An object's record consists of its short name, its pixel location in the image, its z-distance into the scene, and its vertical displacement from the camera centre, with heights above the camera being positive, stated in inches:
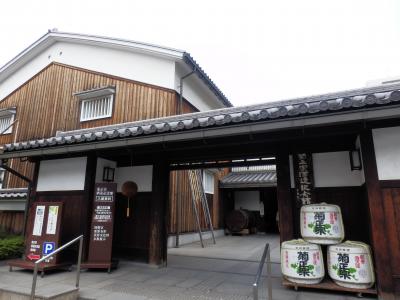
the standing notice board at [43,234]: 266.1 -15.9
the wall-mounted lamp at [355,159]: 209.0 +41.6
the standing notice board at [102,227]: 269.0 -9.5
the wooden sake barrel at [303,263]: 197.0 -30.3
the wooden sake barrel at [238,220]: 627.2 -5.2
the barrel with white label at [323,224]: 199.6 -4.2
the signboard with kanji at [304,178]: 227.3 +30.7
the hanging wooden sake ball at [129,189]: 299.7 +28.1
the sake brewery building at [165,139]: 182.5 +61.4
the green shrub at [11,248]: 318.7 -34.4
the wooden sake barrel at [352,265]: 184.7 -29.8
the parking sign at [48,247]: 265.7 -27.4
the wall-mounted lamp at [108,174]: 314.0 +45.9
